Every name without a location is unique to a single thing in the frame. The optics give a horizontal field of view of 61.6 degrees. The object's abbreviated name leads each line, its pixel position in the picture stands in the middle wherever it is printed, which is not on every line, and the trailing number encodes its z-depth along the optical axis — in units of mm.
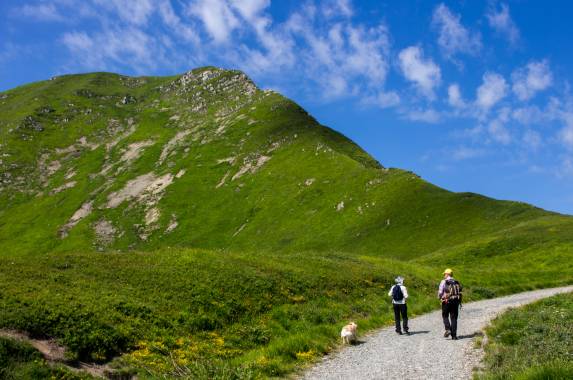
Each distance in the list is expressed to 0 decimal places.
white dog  22766
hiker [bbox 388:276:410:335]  24594
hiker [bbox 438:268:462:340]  21719
